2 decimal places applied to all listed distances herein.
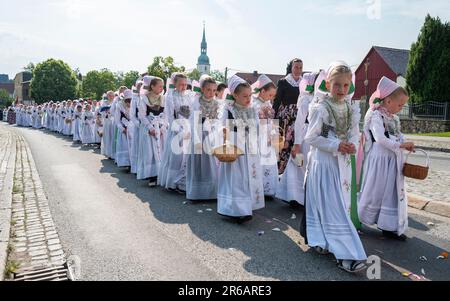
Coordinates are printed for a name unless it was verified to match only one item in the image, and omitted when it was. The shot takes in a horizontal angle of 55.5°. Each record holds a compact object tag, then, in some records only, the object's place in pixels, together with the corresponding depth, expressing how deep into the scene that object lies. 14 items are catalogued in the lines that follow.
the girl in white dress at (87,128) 18.62
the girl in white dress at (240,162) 5.83
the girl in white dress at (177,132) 7.99
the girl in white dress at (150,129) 8.73
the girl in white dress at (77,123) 20.72
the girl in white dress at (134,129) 9.45
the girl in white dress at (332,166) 4.34
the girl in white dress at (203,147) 7.22
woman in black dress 7.31
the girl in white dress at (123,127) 10.91
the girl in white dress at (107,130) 13.12
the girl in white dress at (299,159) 6.26
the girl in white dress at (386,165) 5.29
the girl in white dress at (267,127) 7.17
